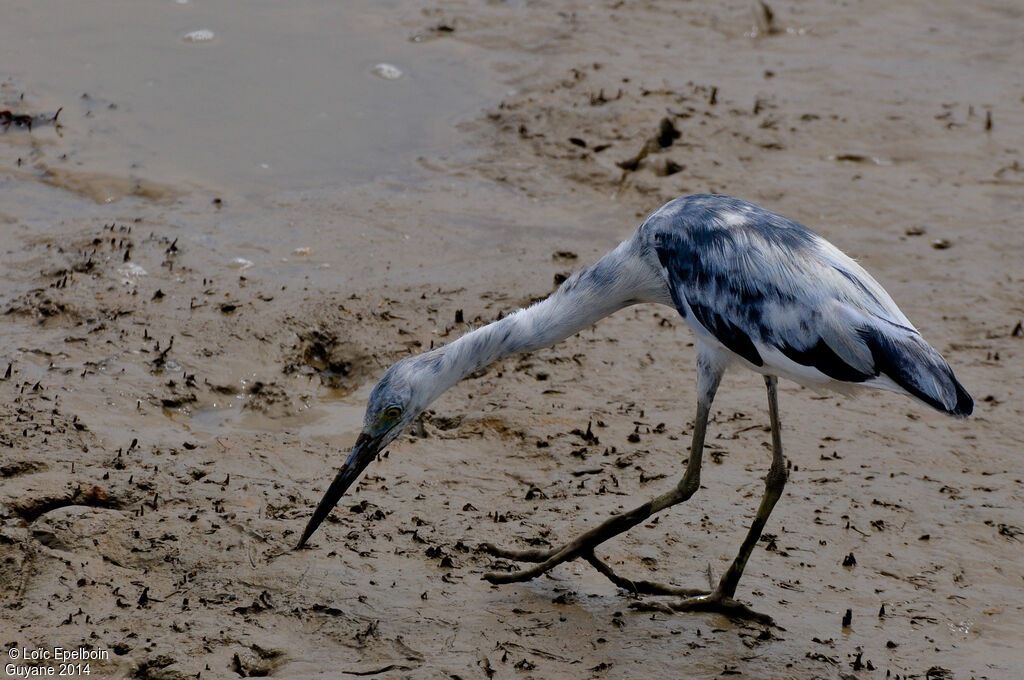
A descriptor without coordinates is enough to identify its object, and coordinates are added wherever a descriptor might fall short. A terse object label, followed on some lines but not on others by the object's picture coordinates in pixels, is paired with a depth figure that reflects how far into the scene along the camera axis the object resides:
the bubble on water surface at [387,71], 19.25
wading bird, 9.07
